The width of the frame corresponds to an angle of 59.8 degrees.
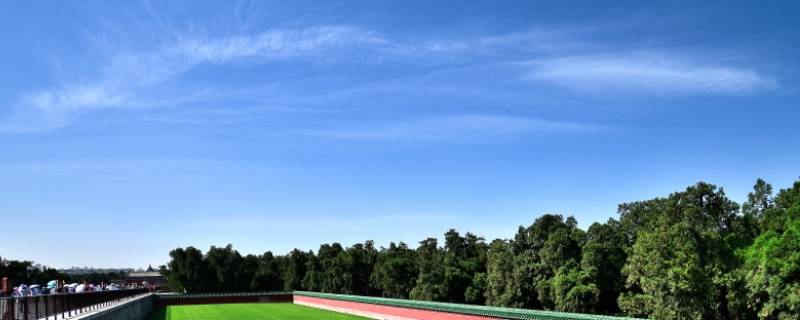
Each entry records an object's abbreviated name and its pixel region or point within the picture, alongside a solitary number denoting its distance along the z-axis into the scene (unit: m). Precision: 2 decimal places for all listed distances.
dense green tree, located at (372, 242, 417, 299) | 66.75
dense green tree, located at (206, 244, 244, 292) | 91.25
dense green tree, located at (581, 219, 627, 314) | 46.09
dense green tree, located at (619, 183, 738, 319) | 37.84
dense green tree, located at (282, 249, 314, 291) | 89.44
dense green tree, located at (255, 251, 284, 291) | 92.88
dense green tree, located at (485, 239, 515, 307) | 50.38
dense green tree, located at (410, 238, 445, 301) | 58.44
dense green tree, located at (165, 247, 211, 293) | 89.06
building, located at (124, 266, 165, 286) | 180.84
